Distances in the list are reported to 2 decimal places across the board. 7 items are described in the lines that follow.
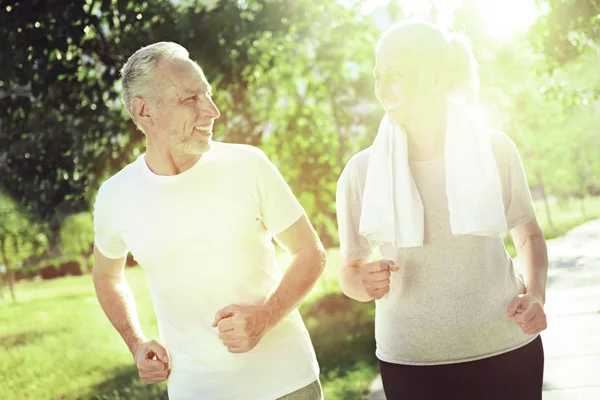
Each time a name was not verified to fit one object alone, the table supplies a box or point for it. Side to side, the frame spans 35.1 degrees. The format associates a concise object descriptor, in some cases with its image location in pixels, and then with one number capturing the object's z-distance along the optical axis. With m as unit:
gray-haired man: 2.81
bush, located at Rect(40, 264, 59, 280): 23.45
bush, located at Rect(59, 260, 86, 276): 24.91
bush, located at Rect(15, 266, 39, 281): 18.26
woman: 2.76
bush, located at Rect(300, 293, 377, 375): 8.77
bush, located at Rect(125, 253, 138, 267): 19.62
